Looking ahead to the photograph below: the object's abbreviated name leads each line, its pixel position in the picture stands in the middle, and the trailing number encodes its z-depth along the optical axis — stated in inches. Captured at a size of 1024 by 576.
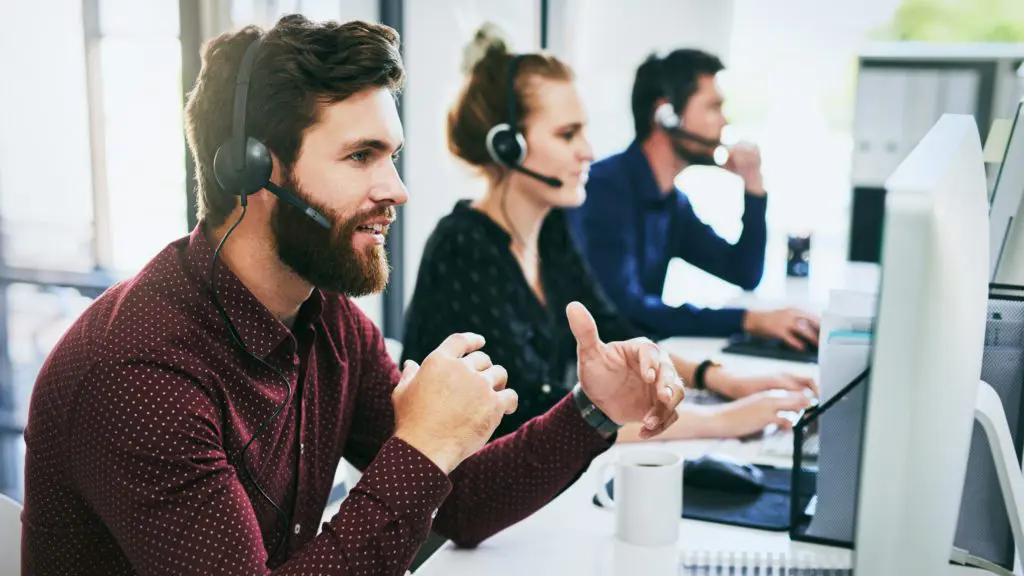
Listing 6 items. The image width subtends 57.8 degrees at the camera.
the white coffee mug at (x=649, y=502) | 41.1
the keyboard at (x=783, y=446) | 53.8
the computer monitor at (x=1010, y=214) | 40.6
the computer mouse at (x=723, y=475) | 48.1
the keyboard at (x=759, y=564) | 38.8
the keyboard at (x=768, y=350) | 79.5
